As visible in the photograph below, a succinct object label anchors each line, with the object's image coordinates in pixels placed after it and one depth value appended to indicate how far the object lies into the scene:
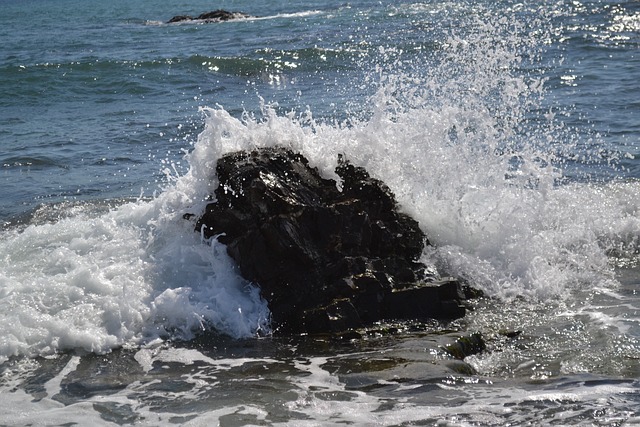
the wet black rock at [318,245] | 12.95
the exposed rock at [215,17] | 65.25
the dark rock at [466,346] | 11.65
